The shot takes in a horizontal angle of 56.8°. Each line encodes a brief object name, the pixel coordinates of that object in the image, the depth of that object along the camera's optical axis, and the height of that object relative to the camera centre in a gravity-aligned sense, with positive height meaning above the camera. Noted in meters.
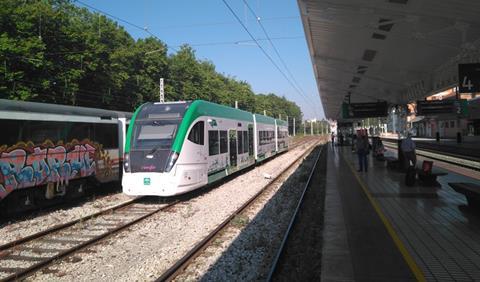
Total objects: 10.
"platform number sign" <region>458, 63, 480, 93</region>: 10.51 +1.25
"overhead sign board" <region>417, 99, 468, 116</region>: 16.80 +0.91
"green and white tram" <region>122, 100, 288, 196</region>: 11.73 -0.36
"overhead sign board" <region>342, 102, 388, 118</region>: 19.08 +0.97
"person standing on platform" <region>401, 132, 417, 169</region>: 13.21 -0.54
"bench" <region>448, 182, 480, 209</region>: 7.98 -1.15
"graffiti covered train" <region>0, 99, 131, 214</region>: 9.98 -0.38
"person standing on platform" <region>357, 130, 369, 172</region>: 16.55 -0.60
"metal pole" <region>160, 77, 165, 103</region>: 26.13 +2.61
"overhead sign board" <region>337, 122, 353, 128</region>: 42.91 +0.79
